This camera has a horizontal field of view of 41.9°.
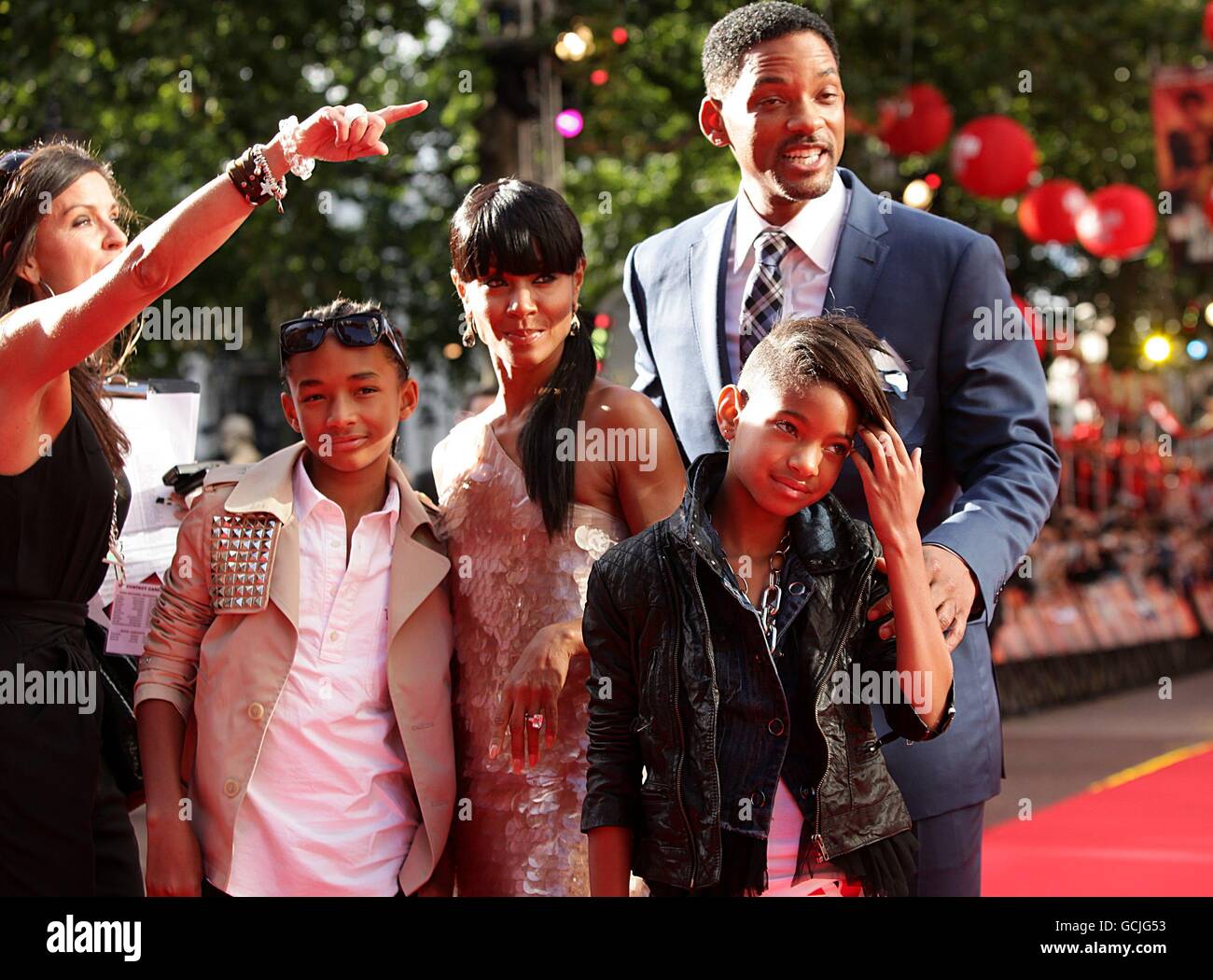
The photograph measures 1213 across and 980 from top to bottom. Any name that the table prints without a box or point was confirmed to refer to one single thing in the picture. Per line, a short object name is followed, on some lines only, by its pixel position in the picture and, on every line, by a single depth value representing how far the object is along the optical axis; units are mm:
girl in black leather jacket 2383
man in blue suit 2707
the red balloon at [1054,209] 11844
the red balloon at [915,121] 10484
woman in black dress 2432
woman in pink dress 2805
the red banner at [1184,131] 10672
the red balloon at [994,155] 10336
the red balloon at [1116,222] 11664
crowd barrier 12320
